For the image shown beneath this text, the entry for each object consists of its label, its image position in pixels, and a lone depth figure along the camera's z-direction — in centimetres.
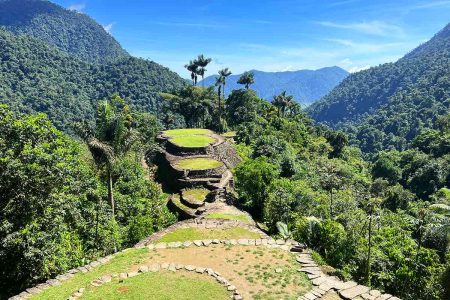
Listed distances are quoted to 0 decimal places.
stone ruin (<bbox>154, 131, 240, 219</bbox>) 3142
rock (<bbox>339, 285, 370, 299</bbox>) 1300
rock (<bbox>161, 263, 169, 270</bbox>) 1487
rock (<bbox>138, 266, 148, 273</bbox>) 1458
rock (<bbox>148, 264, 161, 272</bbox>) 1467
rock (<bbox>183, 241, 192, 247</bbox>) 1735
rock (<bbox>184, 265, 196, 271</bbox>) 1470
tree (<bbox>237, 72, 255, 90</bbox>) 7255
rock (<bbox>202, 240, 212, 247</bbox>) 1738
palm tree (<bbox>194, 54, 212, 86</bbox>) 6494
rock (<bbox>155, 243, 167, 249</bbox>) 1723
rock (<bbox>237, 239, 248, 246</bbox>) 1722
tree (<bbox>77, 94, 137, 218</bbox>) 2148
